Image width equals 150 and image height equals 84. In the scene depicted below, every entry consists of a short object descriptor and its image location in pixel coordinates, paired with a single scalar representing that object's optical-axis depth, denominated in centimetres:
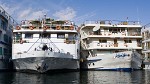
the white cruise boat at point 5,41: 2115
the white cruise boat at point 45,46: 1767
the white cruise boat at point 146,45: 2605
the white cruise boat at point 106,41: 2357
